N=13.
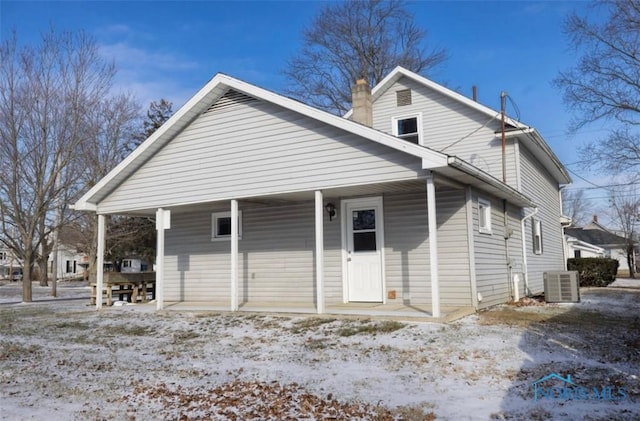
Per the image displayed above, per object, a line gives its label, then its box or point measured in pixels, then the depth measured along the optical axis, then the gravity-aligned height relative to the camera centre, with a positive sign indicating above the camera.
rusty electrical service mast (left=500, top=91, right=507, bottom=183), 12.38 +3.03
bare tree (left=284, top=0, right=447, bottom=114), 27.56 +11.66
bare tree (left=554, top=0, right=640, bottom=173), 17.80 +6.78
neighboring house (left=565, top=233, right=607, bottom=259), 43.12 +0.49
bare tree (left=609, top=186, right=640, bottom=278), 42.17 +3.86
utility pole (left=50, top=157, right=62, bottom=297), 18.23 +1.94
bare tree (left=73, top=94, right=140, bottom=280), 20.55 +5.25
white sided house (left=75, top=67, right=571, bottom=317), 9.36 +1.36
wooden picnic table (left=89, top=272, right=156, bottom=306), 12.91 -0.54
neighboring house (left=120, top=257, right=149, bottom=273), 53.83 -0.18
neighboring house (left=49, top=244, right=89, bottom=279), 57.02 -0.04
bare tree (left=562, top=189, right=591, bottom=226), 57.64 +5.76
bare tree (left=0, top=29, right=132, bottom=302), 17.30 +4.30
